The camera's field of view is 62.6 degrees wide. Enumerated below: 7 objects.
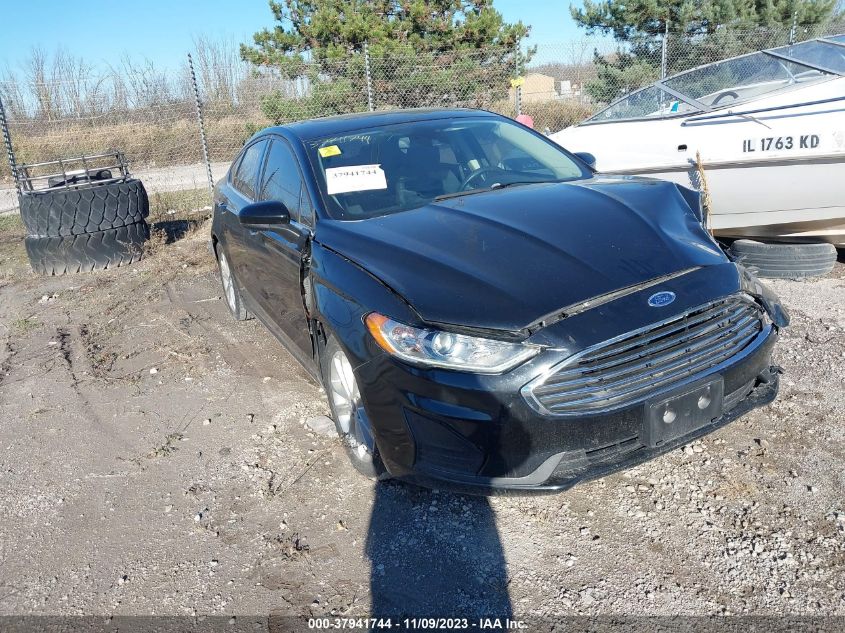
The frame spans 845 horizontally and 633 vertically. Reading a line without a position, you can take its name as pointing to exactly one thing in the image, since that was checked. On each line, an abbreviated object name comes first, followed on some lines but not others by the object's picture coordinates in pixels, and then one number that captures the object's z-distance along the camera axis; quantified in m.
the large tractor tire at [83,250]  7.63
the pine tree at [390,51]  13.25
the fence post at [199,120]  10.64
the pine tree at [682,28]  13.84
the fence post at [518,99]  11.81
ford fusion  2.42
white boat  5.08
